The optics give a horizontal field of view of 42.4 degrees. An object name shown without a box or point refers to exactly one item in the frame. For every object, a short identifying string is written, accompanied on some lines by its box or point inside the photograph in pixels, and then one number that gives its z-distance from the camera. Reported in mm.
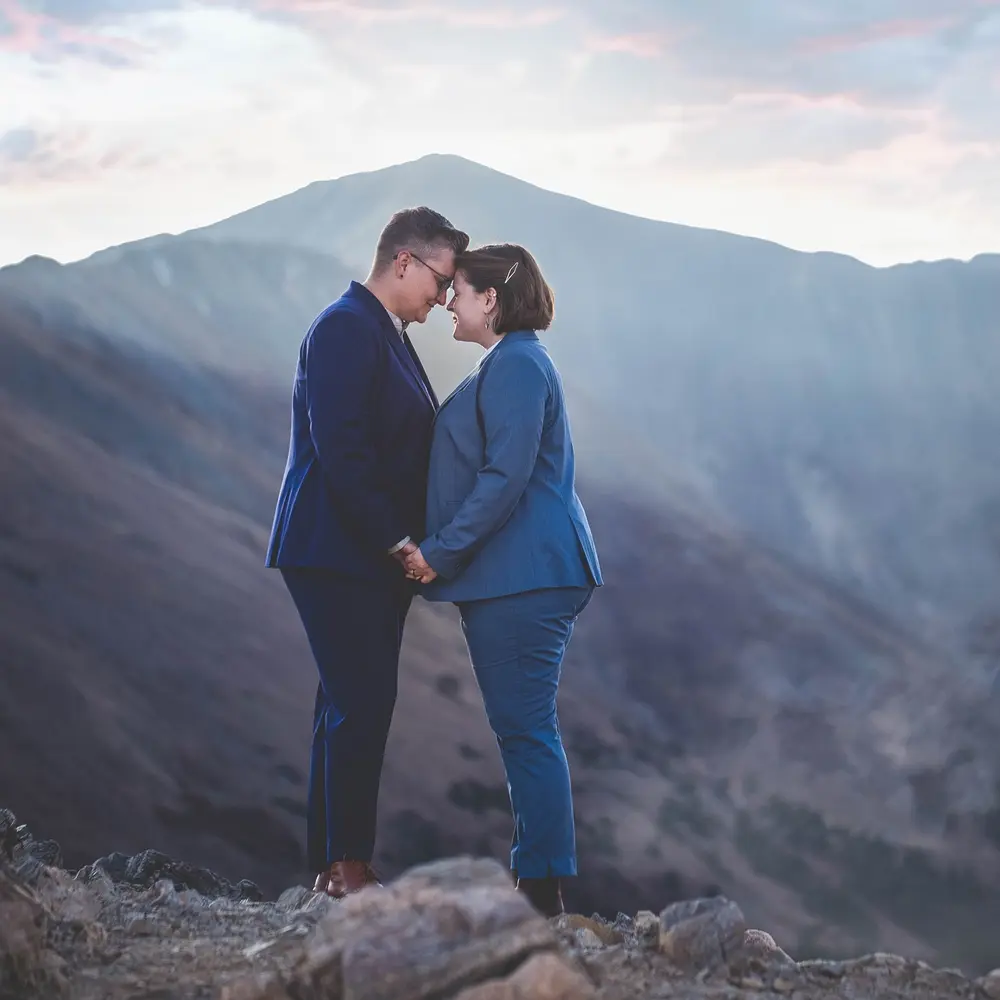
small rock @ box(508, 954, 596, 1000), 2080
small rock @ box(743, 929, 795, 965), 2701
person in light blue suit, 2951
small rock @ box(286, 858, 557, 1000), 2113
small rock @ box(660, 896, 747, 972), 2648
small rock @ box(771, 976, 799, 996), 2586
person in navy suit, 3092
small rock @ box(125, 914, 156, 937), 3057
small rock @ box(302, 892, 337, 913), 3103
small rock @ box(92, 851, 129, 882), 4359
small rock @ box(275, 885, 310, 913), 3426
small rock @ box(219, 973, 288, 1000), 2243
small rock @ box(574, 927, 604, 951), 2754
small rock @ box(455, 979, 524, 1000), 2062
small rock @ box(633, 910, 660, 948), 2828
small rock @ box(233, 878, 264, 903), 4593
